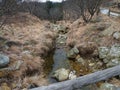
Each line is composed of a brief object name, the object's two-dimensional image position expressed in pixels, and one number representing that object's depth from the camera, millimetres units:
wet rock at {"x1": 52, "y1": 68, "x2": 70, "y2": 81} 3828
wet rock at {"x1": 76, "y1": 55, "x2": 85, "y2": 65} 4597
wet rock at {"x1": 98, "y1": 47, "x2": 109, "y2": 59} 4461
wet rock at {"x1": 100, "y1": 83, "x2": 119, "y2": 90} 3297
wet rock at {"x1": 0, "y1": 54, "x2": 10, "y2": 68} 3358
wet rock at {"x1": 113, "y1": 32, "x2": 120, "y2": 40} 4796
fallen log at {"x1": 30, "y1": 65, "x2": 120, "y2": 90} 2189
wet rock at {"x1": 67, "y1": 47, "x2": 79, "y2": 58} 4950
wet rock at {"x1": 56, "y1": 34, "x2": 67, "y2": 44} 6470
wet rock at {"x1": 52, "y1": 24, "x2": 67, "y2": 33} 8108
